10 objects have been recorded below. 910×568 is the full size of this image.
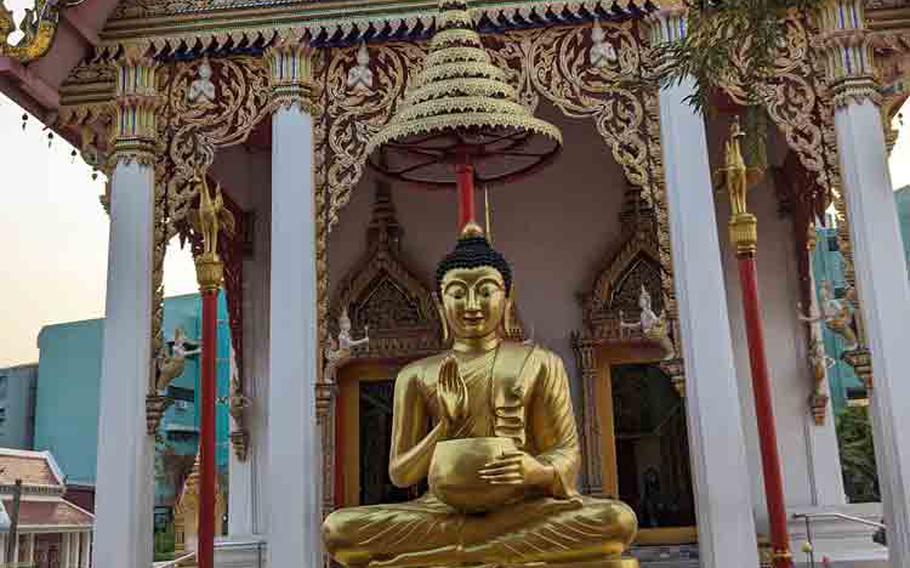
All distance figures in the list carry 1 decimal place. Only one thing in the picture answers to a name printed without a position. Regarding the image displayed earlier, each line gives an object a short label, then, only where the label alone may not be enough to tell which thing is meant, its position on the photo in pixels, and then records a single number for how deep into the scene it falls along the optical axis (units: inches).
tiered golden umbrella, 213.8
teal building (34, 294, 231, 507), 978.1
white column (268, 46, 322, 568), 254.5
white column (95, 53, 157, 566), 261.4
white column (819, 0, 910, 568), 246.8
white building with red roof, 677.9
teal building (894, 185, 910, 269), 996.6
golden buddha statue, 162.4
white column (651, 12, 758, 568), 245.1
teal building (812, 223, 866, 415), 892.0
